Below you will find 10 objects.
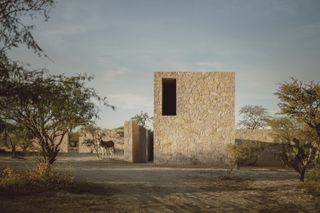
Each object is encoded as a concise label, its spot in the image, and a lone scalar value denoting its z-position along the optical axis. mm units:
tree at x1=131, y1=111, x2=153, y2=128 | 39438
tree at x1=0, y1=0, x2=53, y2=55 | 7410
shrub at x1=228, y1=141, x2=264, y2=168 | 14515
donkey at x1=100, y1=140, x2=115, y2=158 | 25688
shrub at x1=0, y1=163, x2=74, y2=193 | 9301
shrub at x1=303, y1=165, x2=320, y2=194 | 11078
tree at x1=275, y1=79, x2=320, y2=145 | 14294
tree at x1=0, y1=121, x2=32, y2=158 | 8561
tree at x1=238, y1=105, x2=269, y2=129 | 47481
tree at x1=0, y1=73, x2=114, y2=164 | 10969
